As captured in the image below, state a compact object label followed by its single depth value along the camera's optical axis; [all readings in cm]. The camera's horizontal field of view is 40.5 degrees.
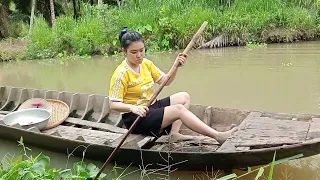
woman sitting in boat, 341
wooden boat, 302
